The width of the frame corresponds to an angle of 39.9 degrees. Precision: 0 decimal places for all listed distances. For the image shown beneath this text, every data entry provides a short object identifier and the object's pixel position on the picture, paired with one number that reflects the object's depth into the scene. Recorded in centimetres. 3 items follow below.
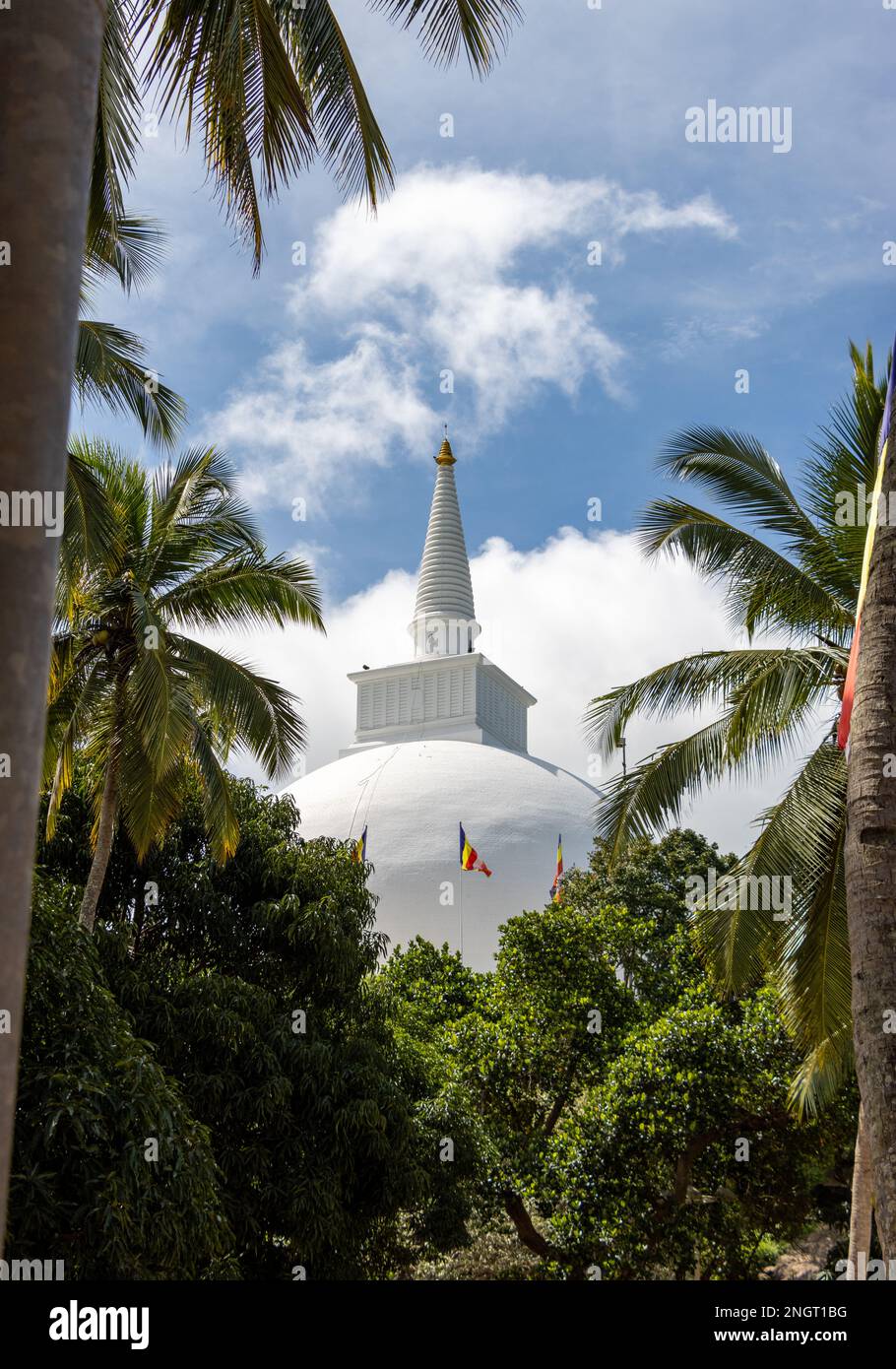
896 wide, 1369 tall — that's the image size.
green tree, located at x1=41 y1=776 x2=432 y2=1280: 1359
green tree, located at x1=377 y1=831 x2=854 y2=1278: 1641
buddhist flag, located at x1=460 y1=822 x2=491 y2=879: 2844
